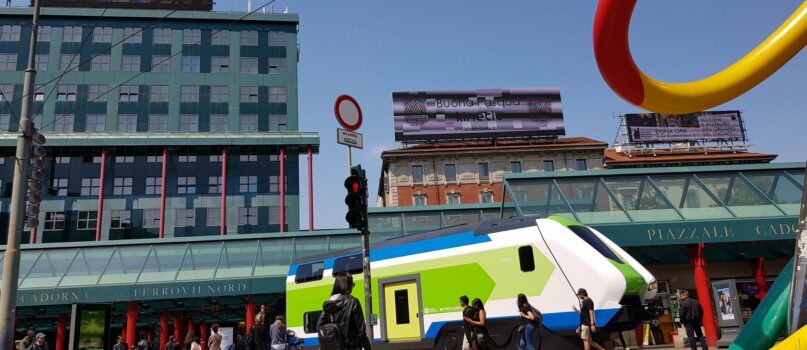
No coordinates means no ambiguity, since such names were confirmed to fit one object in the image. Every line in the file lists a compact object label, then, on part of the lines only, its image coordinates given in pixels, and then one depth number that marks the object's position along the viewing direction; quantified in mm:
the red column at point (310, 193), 46081
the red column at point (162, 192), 46269
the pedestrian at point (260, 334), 14781
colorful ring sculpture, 3678
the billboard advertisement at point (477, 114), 60031
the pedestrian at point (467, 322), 11659
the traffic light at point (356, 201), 10438
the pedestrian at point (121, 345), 16766
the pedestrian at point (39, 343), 12480
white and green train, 12250
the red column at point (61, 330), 27609
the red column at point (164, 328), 28531
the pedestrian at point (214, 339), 16188
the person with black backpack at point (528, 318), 11438
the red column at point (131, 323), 26238
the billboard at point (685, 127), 62000
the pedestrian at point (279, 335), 14425
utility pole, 12180
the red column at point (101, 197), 46972
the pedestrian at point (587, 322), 11391
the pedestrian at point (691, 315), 14508
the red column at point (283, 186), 48653
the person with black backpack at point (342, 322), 7094
